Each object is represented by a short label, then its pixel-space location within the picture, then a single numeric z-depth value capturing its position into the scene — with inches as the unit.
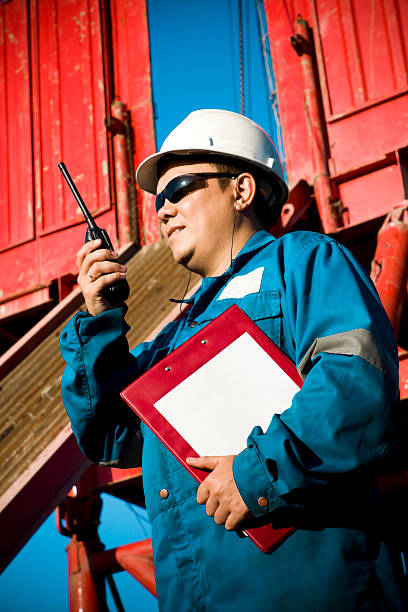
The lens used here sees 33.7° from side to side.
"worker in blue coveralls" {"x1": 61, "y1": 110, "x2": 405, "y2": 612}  61.9
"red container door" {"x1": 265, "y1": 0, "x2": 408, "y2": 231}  246.7
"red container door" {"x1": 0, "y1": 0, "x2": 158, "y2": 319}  318.0
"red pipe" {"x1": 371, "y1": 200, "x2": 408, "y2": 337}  170.7
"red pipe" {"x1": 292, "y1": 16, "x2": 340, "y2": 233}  247.4
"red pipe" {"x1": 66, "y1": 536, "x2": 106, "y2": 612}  218.8
